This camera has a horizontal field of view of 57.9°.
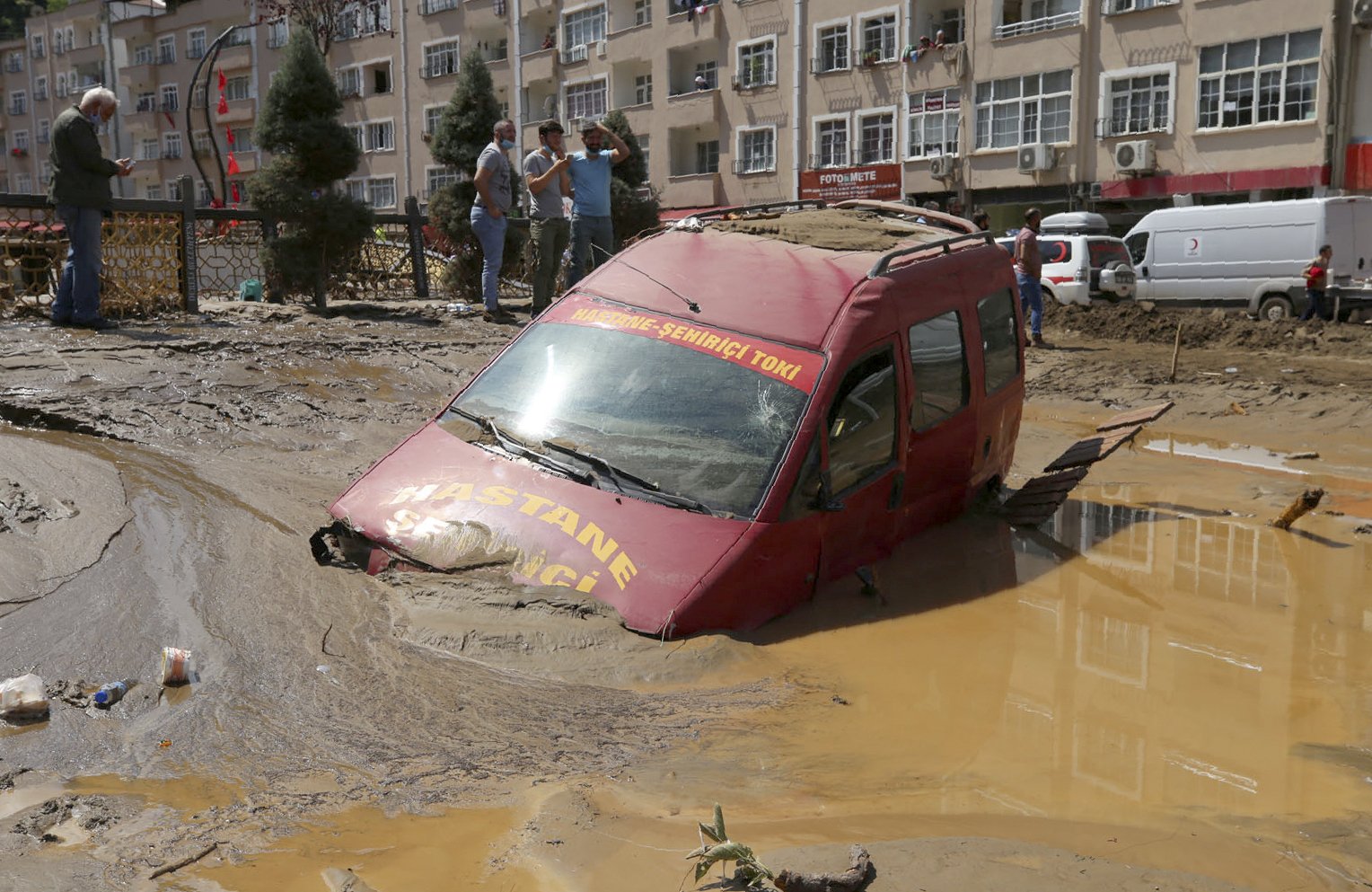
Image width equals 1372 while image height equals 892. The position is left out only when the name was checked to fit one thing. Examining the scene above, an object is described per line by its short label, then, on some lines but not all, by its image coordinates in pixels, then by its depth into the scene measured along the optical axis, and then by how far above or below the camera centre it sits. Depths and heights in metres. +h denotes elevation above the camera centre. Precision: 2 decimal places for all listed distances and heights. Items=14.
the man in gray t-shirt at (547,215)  12.24 +0.15
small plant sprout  2.85 -1.45
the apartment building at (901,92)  29.47 +4.00
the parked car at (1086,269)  22.58 -0.79
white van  21.59 -0.47
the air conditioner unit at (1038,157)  33.31 +1.82
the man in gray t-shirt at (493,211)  12.94 +0.20
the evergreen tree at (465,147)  17.91 +1.41
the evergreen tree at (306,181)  14.31 +0.59
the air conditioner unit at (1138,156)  31.12 +1.71
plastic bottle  3.79 -1.40
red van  4.94 -0.91
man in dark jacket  10.34 +0.32
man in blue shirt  12.11 +0.33
